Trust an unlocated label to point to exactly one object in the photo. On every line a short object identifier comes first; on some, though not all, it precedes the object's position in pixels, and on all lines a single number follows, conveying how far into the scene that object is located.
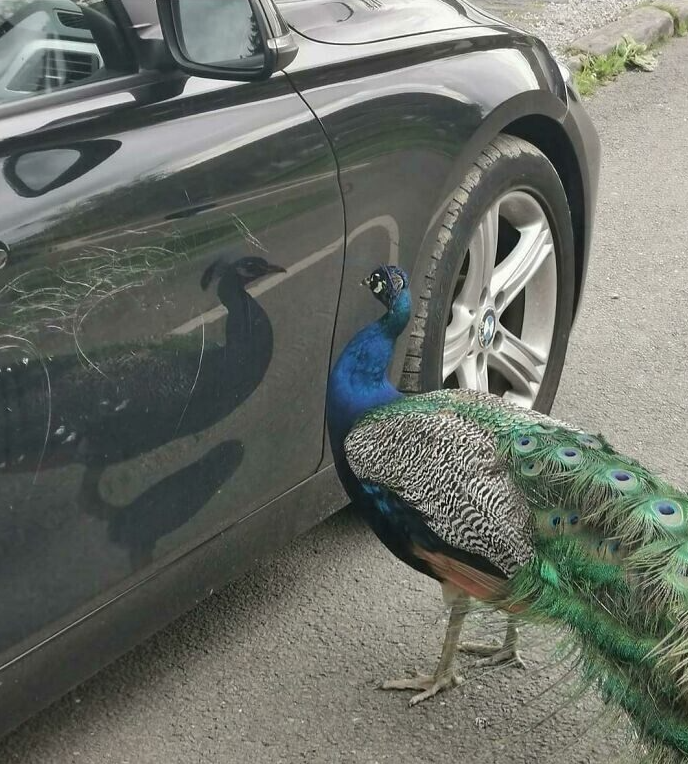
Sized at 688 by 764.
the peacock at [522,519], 2.32
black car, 2.14
